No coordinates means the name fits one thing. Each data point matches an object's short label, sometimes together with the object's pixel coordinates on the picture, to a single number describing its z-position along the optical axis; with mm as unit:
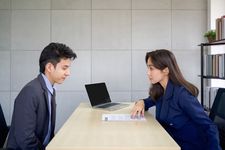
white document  2267
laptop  3023
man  1740
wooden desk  1499
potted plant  3730
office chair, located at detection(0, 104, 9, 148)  2279
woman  1862
